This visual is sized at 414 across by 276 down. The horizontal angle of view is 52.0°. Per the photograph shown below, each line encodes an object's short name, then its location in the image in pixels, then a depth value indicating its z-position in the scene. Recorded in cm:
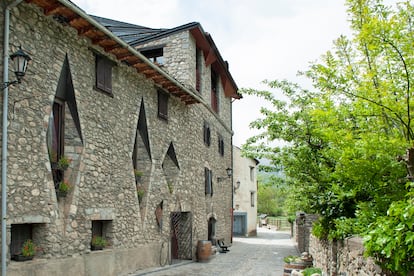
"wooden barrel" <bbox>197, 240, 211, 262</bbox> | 1398
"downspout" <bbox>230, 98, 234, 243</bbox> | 2165
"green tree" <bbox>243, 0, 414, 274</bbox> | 463
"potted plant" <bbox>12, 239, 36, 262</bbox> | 673
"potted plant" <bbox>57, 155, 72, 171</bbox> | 784
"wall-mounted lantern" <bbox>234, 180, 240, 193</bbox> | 2666
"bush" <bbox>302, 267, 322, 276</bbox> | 801
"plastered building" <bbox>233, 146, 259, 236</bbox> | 2745
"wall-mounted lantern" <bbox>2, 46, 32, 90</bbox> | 591
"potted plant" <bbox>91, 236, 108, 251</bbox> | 881
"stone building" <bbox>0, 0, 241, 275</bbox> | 702
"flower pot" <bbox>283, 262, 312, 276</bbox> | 922
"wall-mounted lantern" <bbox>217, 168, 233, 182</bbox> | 1850
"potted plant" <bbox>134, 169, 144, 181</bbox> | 1079
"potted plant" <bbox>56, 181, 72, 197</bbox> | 775
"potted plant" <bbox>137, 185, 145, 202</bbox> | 1069
